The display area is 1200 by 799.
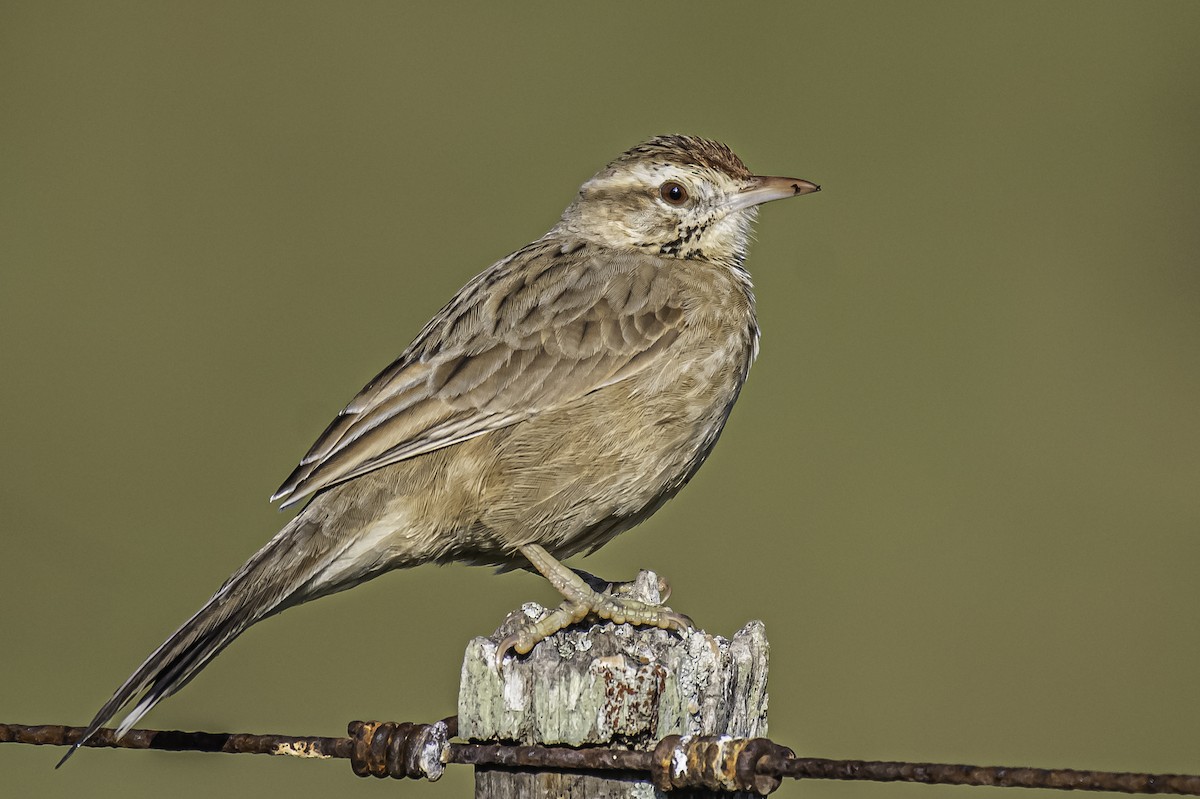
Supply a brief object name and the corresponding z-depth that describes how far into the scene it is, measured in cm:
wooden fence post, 740
